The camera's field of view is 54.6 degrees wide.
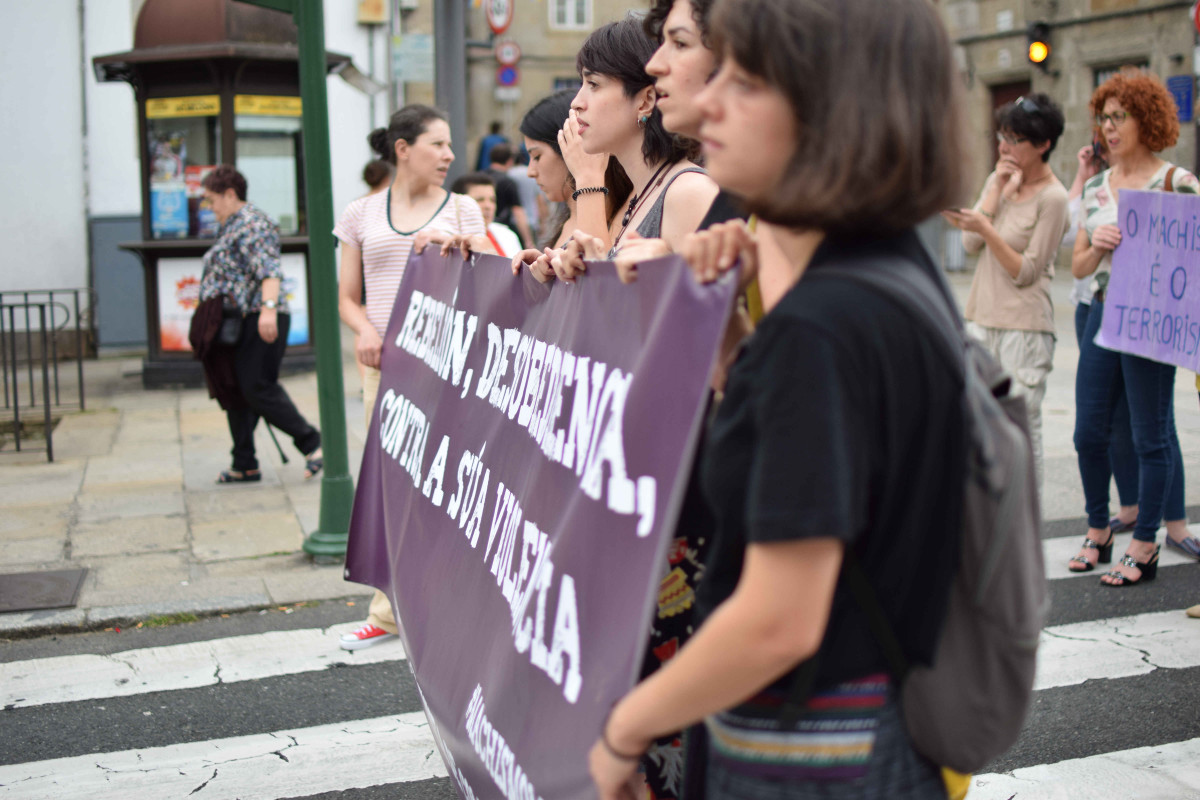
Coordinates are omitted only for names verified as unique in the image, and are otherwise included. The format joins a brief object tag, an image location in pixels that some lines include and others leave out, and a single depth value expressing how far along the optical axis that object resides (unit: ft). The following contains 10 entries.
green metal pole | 18.99
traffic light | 46.78
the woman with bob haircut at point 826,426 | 4.23
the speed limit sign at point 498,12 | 79.15
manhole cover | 17.02
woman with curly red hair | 16.48
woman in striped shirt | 16.12
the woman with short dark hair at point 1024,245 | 17.21
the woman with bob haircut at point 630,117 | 8.73
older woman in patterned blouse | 24.61
